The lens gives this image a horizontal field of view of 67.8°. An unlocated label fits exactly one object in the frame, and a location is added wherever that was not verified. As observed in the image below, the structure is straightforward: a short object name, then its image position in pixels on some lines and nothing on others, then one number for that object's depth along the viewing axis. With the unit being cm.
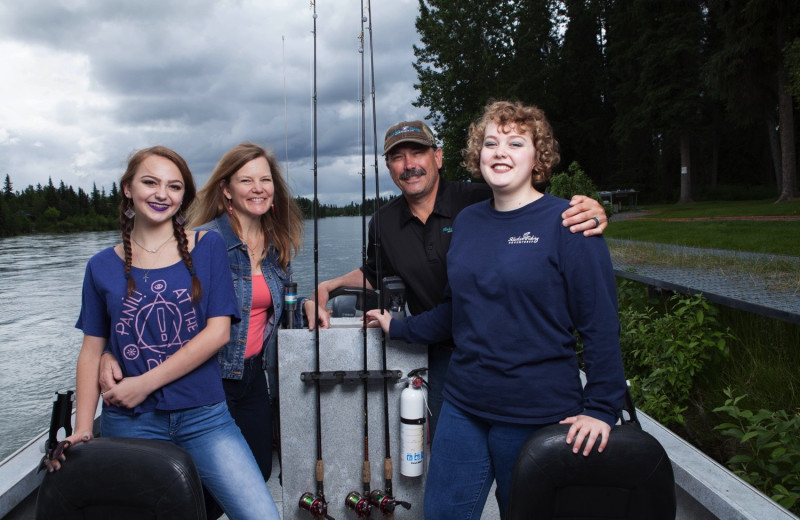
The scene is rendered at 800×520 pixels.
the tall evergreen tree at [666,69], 2817
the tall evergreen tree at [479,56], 3052
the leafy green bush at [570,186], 1091
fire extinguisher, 230
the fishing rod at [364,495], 245
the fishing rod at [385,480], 243
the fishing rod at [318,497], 242
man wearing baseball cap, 241
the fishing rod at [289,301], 246
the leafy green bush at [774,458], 259
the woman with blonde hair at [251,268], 234
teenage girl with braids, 180
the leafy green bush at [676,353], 404
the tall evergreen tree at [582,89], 3422
